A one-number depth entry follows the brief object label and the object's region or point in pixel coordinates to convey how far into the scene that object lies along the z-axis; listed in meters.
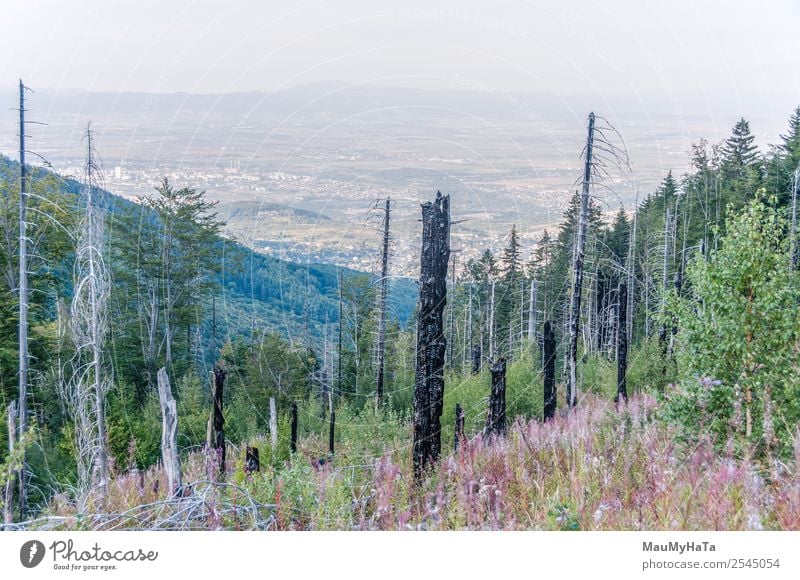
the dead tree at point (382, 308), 22.34
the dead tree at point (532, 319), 30.84
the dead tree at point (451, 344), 43.92
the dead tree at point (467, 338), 47.84
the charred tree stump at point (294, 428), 18.71
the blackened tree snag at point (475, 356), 30.34
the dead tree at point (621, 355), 17.72
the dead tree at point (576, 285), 16.95
